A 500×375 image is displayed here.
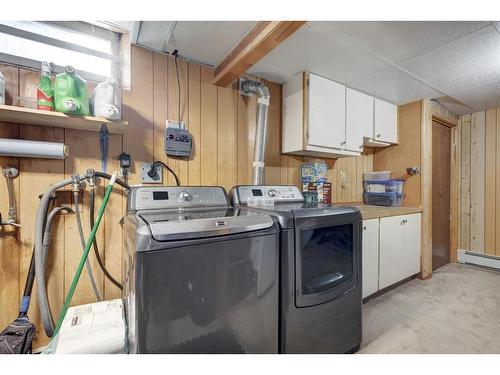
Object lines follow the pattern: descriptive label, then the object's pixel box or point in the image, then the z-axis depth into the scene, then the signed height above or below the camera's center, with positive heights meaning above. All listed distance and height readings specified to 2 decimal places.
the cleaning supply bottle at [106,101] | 1.24 +0.47
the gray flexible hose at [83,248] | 1.33 -0.41
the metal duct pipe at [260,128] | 1.91 +0.48
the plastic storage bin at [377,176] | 2.83 +0.12
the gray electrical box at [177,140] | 1.67 +0.34
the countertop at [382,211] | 2.07 -0.25
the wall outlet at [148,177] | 1.59 +0.07
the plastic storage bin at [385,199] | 2.65 -0.15
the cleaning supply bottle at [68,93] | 1.15 +0.47
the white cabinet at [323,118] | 2.01 +0.64
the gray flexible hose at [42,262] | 1.20 -0.39
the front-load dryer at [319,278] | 1.14 -0.50
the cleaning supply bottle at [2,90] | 1.12 +0.47
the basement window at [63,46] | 1.32 +0.88
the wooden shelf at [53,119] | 1.11 +0.35
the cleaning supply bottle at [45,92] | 1.16 +0.48
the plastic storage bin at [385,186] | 2.65 +0.00
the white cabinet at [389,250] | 2.04 -0.63
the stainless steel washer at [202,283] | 0.83 -0.38
